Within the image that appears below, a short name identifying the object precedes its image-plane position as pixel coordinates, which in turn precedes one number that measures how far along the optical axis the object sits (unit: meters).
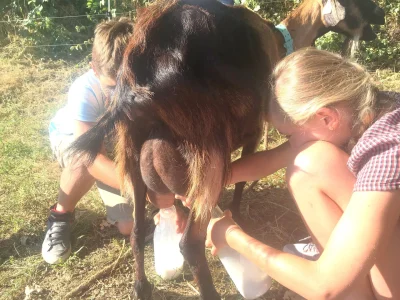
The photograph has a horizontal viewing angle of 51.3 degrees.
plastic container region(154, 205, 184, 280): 2.12
